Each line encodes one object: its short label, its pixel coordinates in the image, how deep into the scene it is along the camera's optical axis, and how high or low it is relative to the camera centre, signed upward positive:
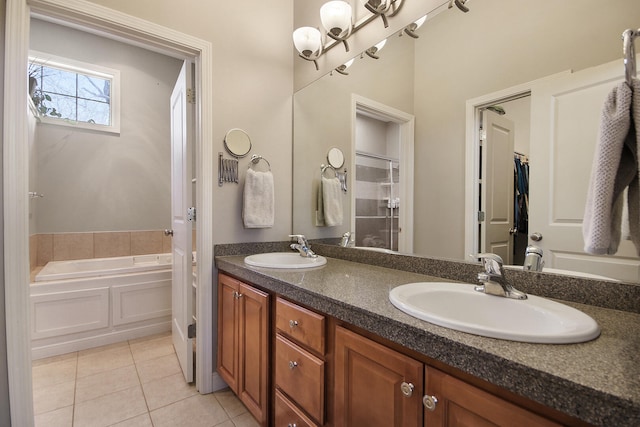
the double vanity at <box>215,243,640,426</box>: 0.52 -0.32
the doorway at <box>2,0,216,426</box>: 1.26 +0.18
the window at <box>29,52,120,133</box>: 2.93 +1.23
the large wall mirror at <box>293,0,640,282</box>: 0.94 +0.54
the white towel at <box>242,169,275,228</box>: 1.84 +0.07
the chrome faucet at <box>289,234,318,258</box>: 1.72 -0.22
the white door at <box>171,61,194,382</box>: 1.84 -0.06
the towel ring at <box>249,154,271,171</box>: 1.92 +0.34
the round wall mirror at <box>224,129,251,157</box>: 1.81 +0.42
